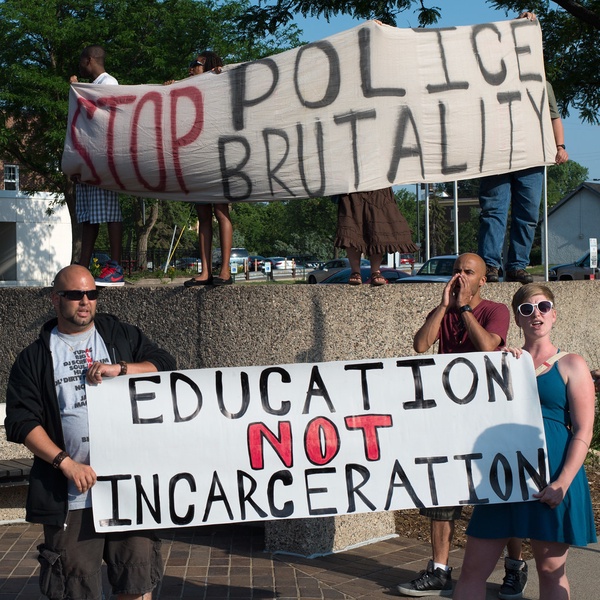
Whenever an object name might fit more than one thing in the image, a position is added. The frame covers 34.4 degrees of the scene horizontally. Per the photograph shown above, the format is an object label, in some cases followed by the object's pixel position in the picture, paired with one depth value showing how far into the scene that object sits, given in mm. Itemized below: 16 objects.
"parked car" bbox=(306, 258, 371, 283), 37234
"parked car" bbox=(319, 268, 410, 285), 24047
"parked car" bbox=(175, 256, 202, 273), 53319
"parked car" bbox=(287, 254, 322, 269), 71312
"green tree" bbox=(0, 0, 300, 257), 27703
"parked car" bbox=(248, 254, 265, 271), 60062
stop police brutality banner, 6195
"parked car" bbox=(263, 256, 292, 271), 63675
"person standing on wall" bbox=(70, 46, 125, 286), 6672
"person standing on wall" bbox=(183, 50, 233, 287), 6137
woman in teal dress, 3811
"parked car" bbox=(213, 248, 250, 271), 52112
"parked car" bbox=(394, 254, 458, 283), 18930
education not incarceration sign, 4047
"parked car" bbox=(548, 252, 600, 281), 31703
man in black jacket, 3736
